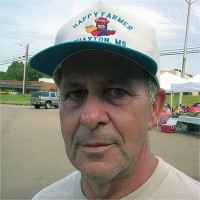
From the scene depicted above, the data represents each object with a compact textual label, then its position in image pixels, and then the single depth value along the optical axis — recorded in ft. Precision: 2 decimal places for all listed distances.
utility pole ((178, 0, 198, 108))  73.61
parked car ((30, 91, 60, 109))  100.68
